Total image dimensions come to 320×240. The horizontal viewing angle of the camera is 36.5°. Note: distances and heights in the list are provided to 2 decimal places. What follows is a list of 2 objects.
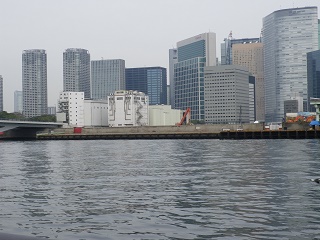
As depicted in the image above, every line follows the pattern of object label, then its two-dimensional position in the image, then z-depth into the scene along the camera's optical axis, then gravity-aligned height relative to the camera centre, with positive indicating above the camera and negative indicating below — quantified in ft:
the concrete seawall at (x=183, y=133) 408.87 -13.35
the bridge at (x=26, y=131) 553.64 -11.37
